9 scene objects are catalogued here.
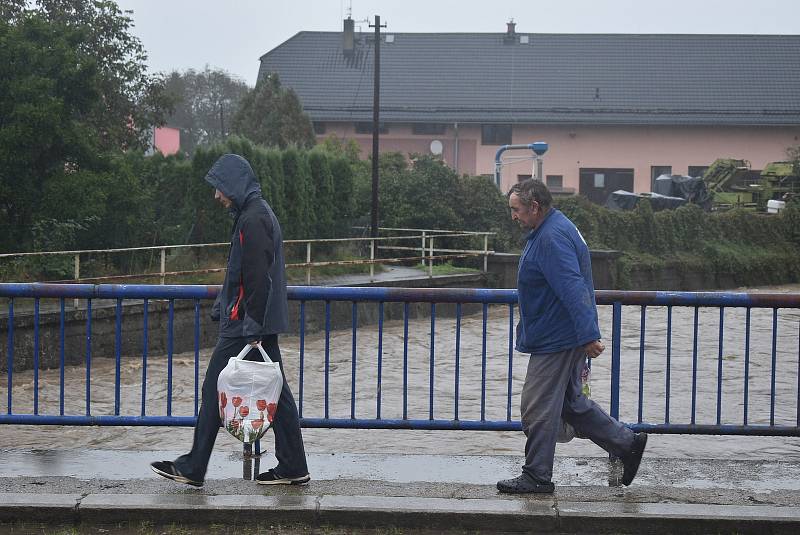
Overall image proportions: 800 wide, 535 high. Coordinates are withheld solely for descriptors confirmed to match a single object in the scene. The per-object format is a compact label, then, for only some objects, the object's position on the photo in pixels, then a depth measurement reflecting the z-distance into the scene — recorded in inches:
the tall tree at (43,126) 727.7
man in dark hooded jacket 230.7
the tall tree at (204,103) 3403.1
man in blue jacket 230.4
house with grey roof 2186.3
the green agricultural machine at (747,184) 1619.1
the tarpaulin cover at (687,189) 1579.7
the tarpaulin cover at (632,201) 1478.1
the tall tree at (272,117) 1748.3
